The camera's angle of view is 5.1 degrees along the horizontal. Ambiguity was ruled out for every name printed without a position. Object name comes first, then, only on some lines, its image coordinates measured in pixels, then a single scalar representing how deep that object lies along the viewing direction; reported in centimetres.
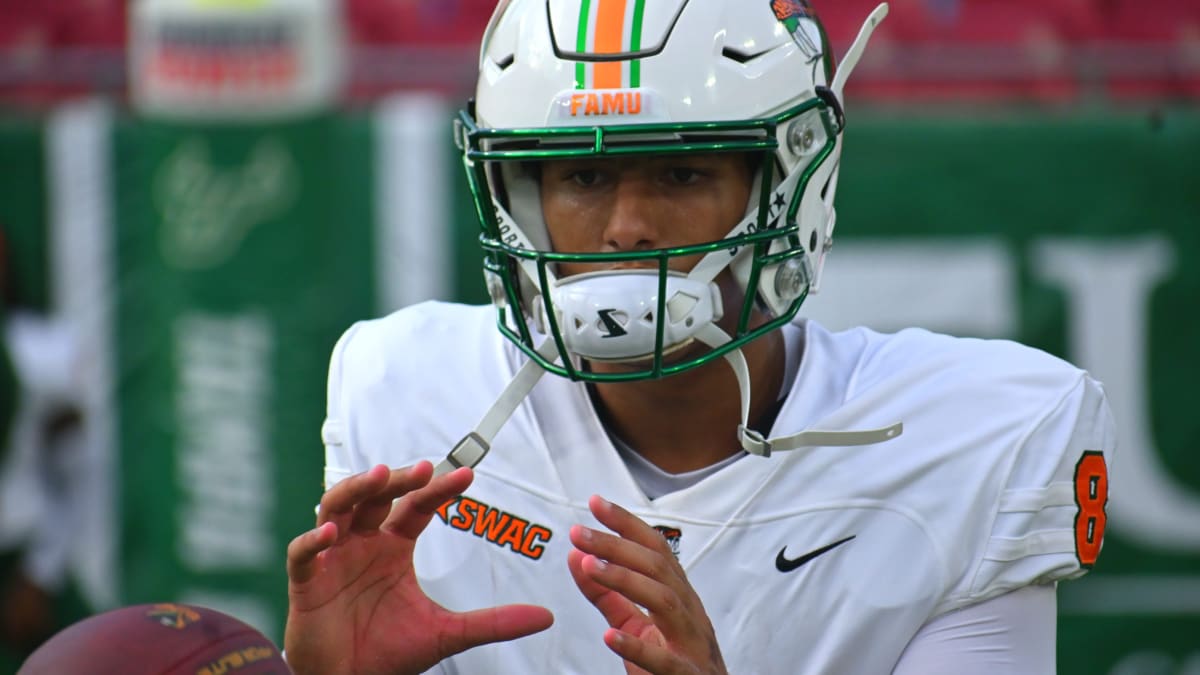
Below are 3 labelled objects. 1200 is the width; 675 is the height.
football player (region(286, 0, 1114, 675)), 920
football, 892
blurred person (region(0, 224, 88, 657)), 1104
